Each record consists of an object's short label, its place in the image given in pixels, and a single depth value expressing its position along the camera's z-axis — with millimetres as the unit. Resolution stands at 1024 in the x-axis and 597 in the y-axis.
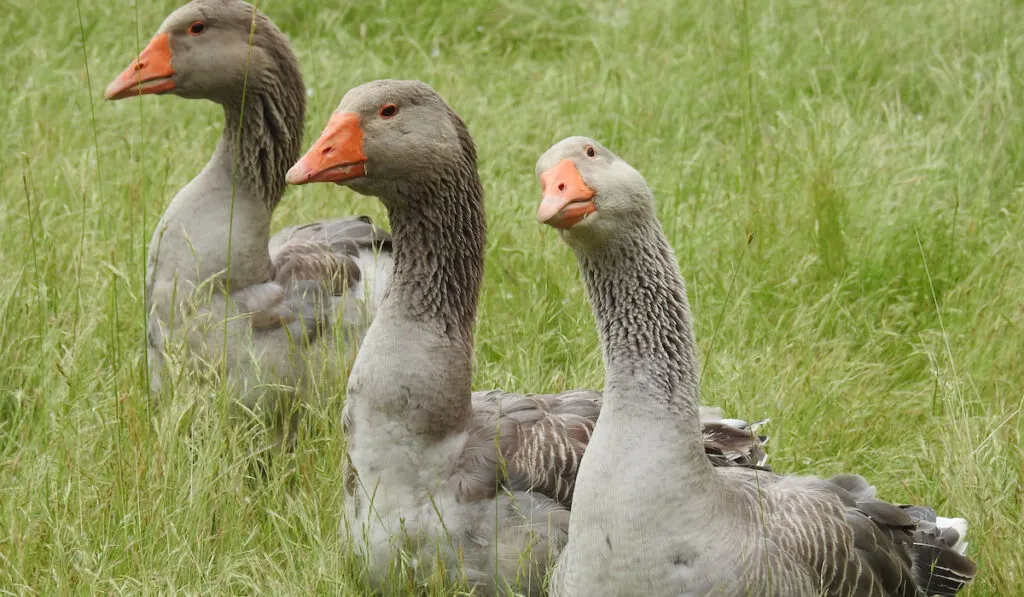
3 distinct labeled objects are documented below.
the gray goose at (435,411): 8523
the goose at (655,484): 7352
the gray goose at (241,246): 10461
